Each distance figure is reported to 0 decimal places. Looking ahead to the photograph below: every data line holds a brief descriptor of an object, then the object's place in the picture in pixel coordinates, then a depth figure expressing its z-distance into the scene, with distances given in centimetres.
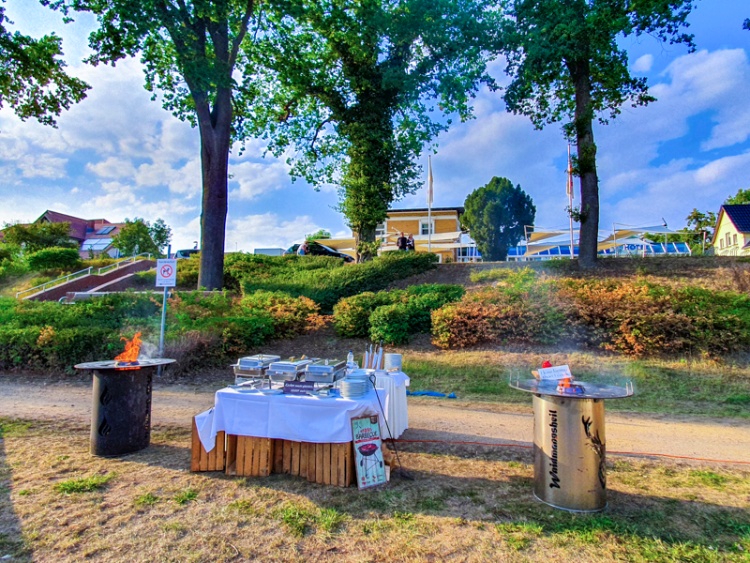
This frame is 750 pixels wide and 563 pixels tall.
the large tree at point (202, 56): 1403
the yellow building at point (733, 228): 3476
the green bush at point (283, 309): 1227
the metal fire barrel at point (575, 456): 369
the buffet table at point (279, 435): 423
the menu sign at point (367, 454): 422
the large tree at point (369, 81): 1620
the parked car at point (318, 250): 2570
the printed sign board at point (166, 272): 990
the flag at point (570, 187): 2023
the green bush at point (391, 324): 1135
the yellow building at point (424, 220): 4209
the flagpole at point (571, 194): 1986
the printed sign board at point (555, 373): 405
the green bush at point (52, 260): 2259
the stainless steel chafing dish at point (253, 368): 484
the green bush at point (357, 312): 1209
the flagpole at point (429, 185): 2614
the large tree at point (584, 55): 1380
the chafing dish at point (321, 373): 454
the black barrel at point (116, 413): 504
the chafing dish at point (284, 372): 465
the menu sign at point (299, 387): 444
